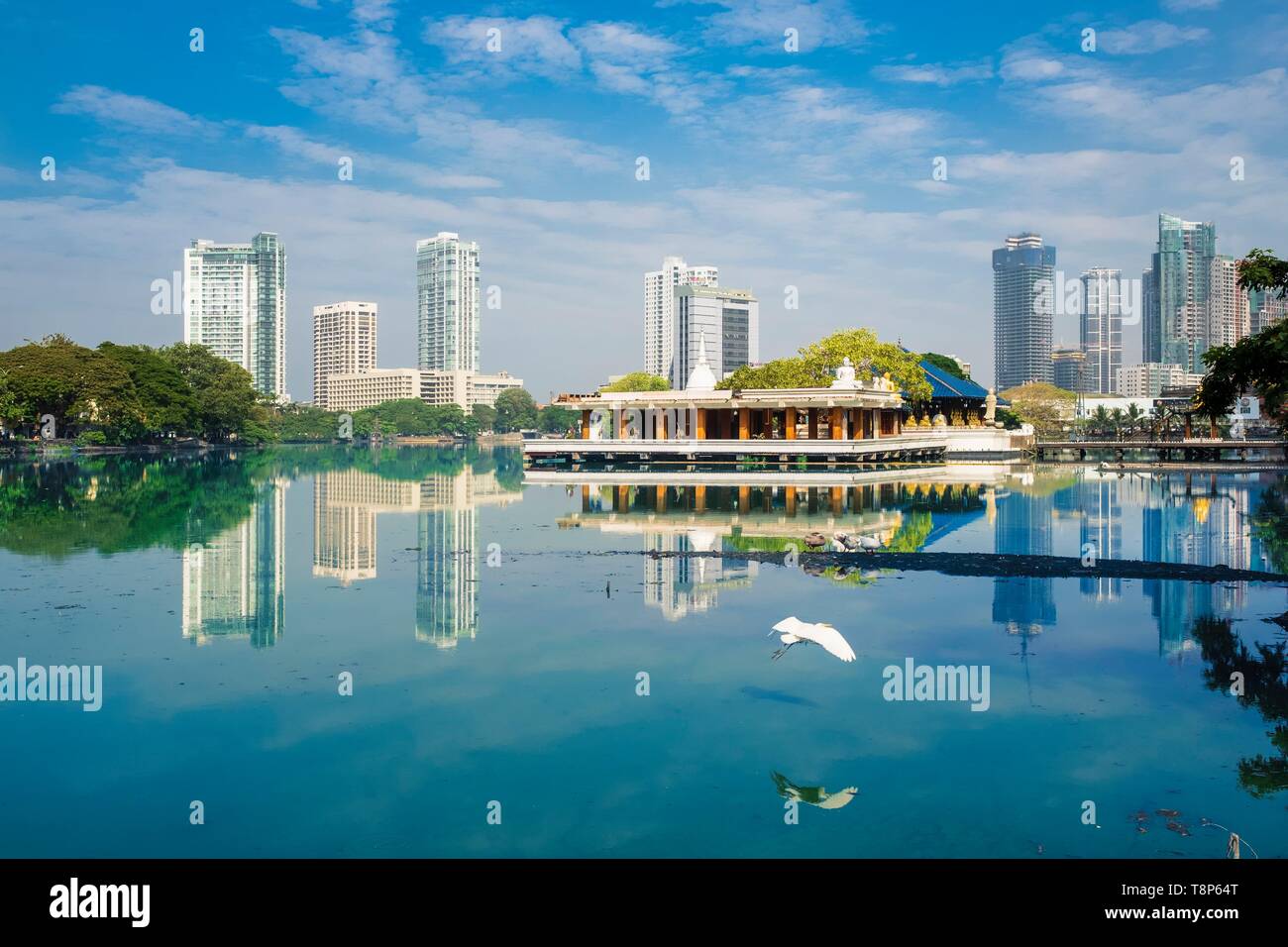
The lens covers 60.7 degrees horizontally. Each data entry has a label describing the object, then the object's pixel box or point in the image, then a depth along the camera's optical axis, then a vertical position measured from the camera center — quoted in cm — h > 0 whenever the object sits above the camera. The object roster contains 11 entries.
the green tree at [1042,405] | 11281 +606
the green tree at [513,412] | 19000 +873
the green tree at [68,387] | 8156 +571
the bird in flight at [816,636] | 1391 -224
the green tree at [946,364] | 10169 +921
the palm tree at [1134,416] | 11395 +521
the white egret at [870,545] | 2602 -204
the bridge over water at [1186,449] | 7488 +107
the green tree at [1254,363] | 1727 +159
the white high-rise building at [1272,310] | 17222 +2476
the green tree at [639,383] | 12750 +928
